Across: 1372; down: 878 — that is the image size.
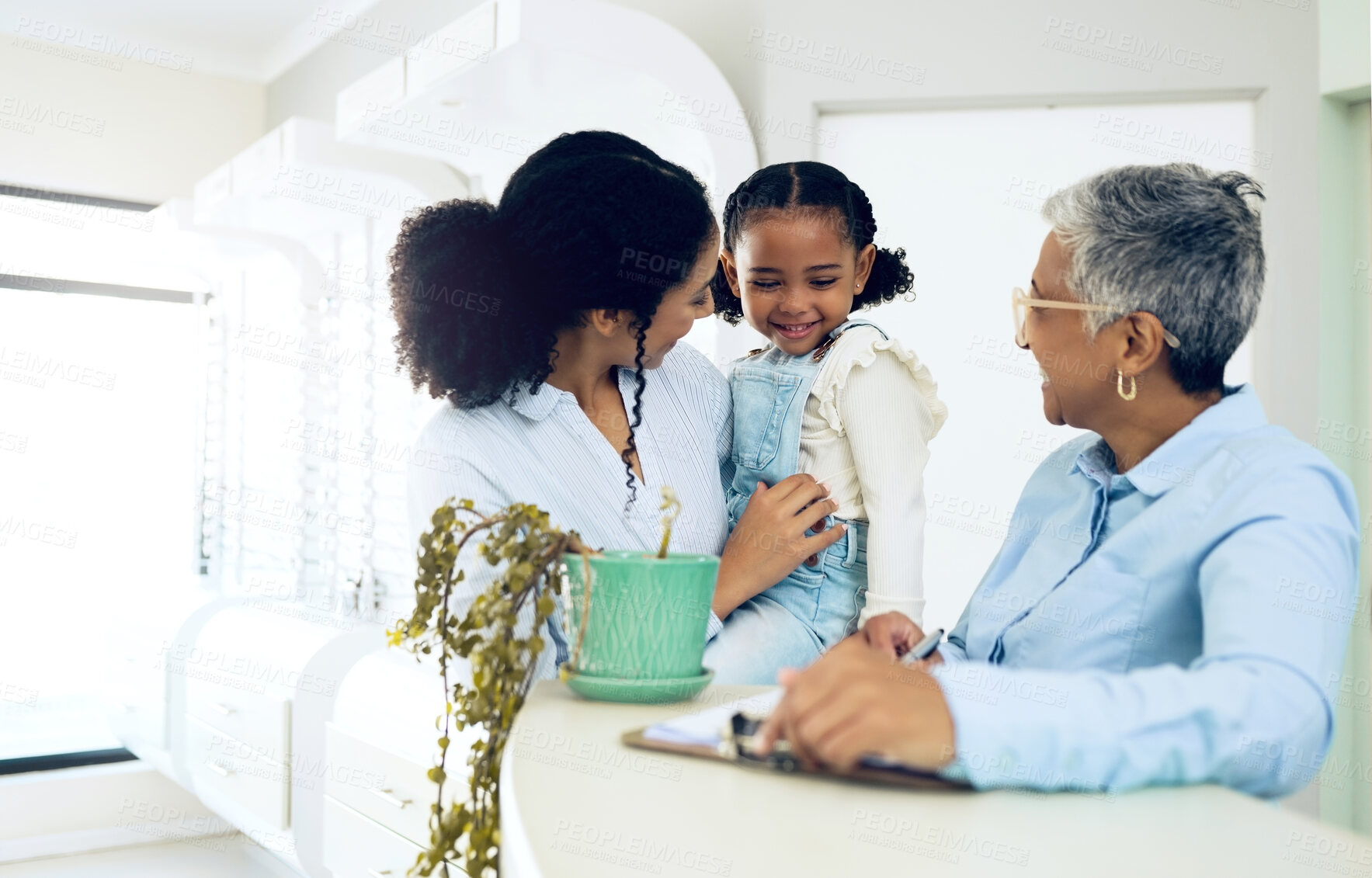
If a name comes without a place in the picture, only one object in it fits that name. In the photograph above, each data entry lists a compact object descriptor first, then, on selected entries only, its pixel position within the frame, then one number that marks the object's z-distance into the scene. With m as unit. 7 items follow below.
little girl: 1.41
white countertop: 0.58
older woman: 0.68
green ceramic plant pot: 0.95
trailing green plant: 0.89
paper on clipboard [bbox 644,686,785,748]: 0.77
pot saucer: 0.95
